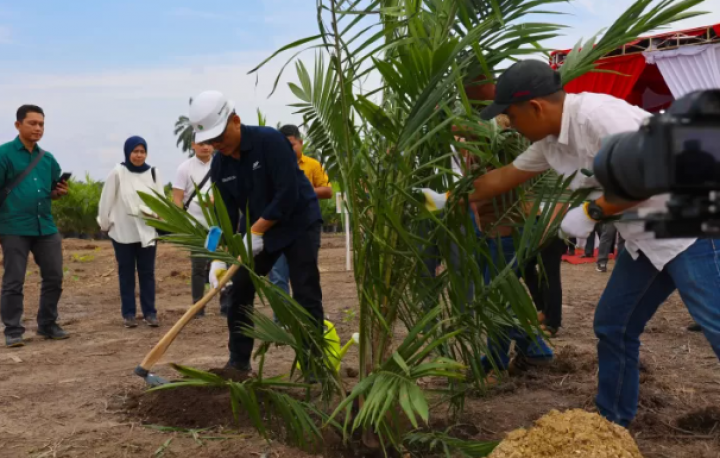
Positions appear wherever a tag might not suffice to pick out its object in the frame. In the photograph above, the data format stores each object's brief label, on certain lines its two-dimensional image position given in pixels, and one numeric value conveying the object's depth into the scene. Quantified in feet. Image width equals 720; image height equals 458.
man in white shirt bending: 7.76
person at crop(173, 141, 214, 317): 19.76
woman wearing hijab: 19.65
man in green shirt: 17.87
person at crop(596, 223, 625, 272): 31.01
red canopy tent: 30.01
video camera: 2.97
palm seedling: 7.59
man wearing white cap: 11.76
